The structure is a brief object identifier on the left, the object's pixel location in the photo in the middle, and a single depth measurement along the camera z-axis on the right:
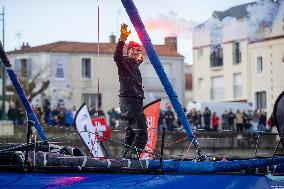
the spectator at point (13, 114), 38.26
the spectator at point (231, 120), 42.72
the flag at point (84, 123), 20.98
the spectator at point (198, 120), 39.91
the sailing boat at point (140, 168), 11.30
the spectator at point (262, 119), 40.47
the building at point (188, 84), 100.94
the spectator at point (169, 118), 38.66
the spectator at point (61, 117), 36.22
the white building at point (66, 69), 75.50
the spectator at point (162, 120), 39.56
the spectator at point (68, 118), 37.05
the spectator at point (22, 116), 38.56
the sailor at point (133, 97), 13.77
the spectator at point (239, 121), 41.25
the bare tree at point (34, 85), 65.81
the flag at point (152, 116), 19.33
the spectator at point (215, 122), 40.28
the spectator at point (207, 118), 39.41
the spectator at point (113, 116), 43.35
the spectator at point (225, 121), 42.42
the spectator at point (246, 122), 41.73
